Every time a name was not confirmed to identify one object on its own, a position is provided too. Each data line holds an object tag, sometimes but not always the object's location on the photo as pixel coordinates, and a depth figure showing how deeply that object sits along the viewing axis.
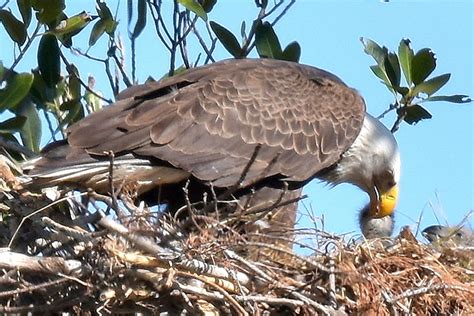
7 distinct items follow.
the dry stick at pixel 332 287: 12.74
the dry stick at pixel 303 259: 12.61
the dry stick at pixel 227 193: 12.65
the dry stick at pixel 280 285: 12.57
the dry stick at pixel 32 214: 12.72
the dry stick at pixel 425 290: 12.91
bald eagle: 14.02
